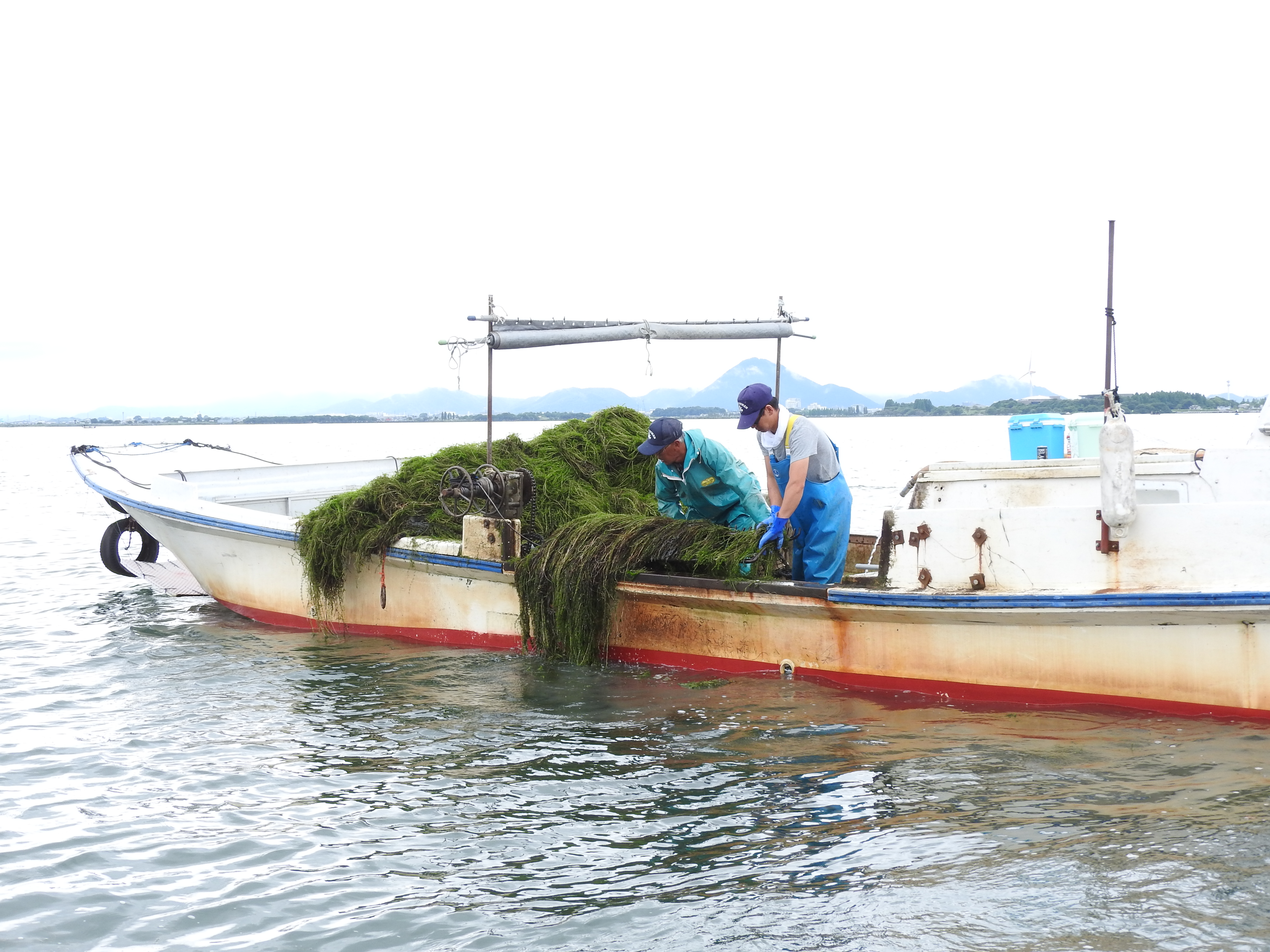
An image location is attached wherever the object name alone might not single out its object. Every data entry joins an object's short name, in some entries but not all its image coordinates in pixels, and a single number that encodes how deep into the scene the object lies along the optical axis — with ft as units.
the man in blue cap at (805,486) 22.20
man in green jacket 24.71
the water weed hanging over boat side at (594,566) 25.08
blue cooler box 36.04
